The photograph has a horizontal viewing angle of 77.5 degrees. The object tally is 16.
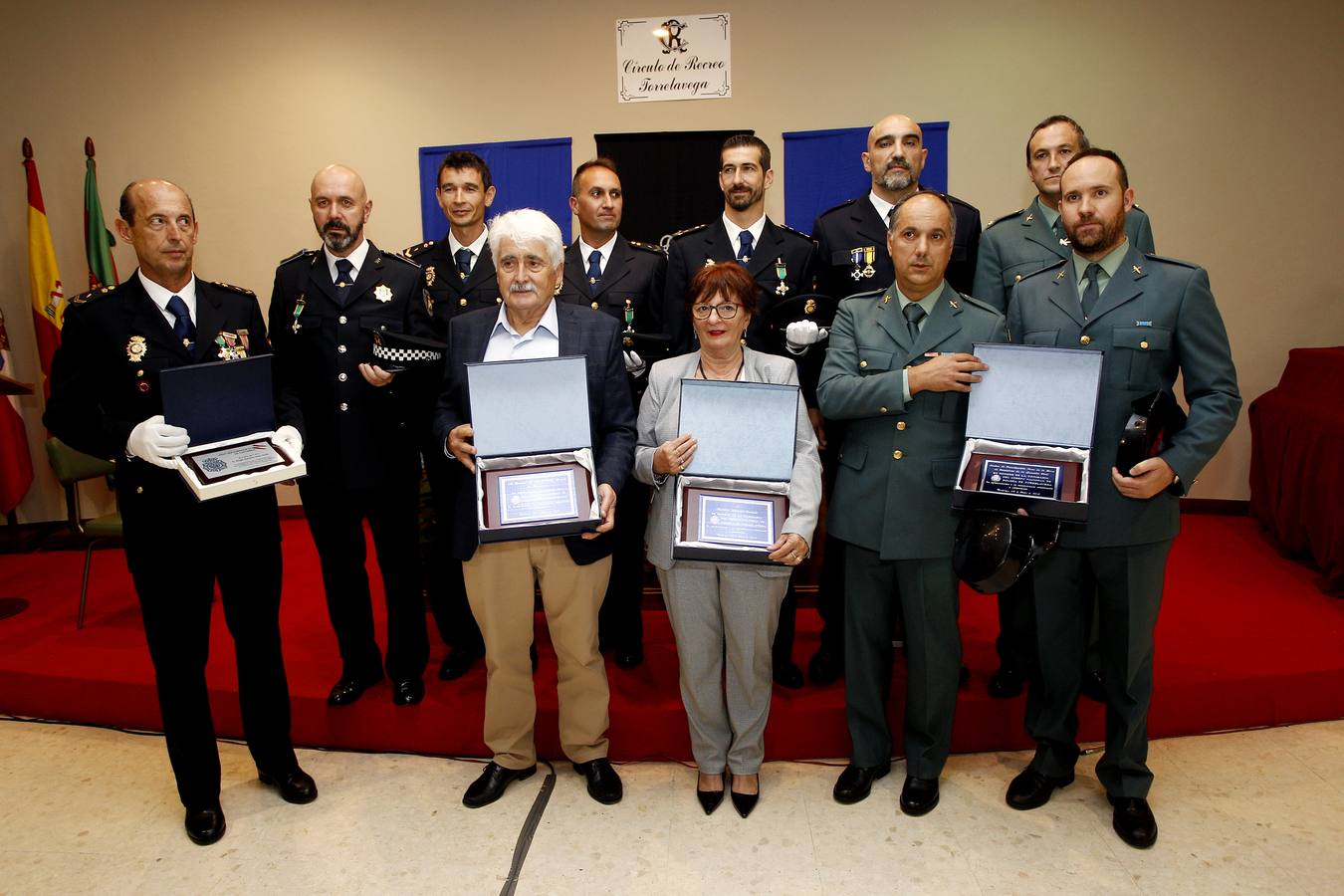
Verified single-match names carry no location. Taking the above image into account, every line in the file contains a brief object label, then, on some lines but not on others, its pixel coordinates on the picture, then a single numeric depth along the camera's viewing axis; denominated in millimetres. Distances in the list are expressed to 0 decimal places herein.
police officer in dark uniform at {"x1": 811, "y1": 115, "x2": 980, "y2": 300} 3027
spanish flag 5293
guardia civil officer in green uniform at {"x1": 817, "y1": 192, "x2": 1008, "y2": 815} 2320
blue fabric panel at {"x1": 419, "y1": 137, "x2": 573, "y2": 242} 5469
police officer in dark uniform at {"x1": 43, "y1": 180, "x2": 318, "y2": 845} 2311
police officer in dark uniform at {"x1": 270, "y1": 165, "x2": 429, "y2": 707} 2781
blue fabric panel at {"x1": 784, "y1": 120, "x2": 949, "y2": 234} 5328
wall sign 5336
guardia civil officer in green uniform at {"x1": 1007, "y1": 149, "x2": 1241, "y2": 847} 2254
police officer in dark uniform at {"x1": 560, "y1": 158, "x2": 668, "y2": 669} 3148
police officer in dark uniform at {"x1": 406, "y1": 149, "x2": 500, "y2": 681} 3078
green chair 3906
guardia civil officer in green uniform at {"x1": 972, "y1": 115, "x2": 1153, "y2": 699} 2914
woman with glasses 2359
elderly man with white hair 2375
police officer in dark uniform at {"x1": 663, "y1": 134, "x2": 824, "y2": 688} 3049
